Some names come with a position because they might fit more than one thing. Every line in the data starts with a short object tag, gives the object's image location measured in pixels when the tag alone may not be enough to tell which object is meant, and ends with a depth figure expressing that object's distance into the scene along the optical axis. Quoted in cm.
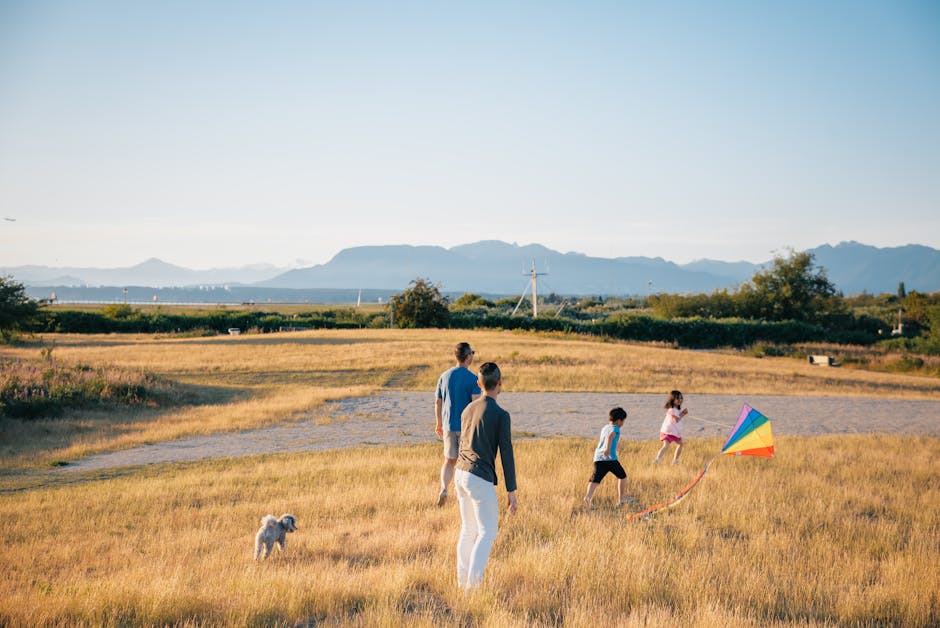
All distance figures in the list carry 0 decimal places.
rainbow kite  896
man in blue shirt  955
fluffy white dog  769
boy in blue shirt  1017
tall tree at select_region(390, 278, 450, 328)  7394
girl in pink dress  1358
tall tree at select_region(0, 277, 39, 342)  4503
